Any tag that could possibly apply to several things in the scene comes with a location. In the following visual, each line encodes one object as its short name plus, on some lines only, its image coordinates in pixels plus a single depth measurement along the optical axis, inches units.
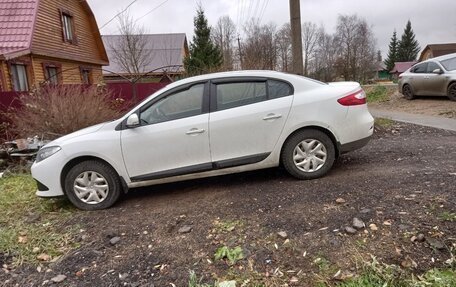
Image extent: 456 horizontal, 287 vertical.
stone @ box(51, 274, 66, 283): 121.8
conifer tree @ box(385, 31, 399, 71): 2982.8
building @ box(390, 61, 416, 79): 2591.0
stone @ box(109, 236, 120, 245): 143.6
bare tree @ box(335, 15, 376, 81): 2052.5
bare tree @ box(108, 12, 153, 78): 1177.4
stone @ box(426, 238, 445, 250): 116.7
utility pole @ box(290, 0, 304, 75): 349.7
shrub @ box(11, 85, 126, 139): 310.7
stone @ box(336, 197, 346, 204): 155.5
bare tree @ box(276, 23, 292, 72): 1315.0
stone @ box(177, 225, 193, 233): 147.0
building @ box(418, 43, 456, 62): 2074.3
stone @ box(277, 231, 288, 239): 132.9
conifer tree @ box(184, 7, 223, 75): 1171.9
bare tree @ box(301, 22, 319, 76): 2554.1
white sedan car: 178.5
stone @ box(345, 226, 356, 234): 130.3
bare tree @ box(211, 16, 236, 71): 1667.6
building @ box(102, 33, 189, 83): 1308.6
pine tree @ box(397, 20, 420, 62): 2830.0
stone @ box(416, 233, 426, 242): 120.9
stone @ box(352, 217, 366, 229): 132.9
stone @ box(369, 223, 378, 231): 130.3
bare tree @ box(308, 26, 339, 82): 2272.4
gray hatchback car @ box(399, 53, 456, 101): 465.1
